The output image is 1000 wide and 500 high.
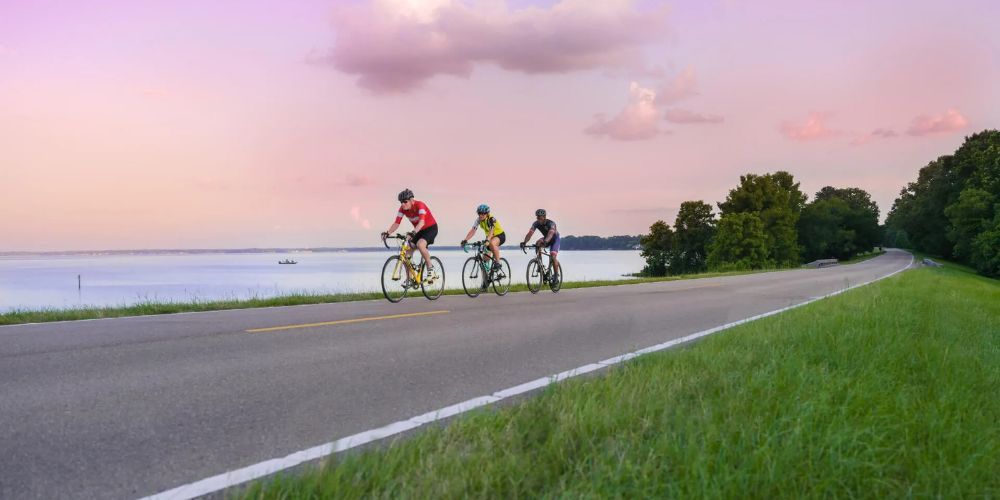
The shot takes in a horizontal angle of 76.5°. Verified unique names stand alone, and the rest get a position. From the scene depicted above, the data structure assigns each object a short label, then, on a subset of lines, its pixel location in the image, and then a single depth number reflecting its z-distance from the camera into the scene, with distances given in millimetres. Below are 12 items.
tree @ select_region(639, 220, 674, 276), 83812
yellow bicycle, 13266
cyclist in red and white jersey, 13227
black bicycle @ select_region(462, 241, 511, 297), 15062
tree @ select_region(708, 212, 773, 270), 66938
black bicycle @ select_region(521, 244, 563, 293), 16609
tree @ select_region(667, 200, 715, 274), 81750
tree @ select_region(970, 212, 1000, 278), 48250
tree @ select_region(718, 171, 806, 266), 73125
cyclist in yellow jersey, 14933
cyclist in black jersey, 16531
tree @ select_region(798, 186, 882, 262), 92750
